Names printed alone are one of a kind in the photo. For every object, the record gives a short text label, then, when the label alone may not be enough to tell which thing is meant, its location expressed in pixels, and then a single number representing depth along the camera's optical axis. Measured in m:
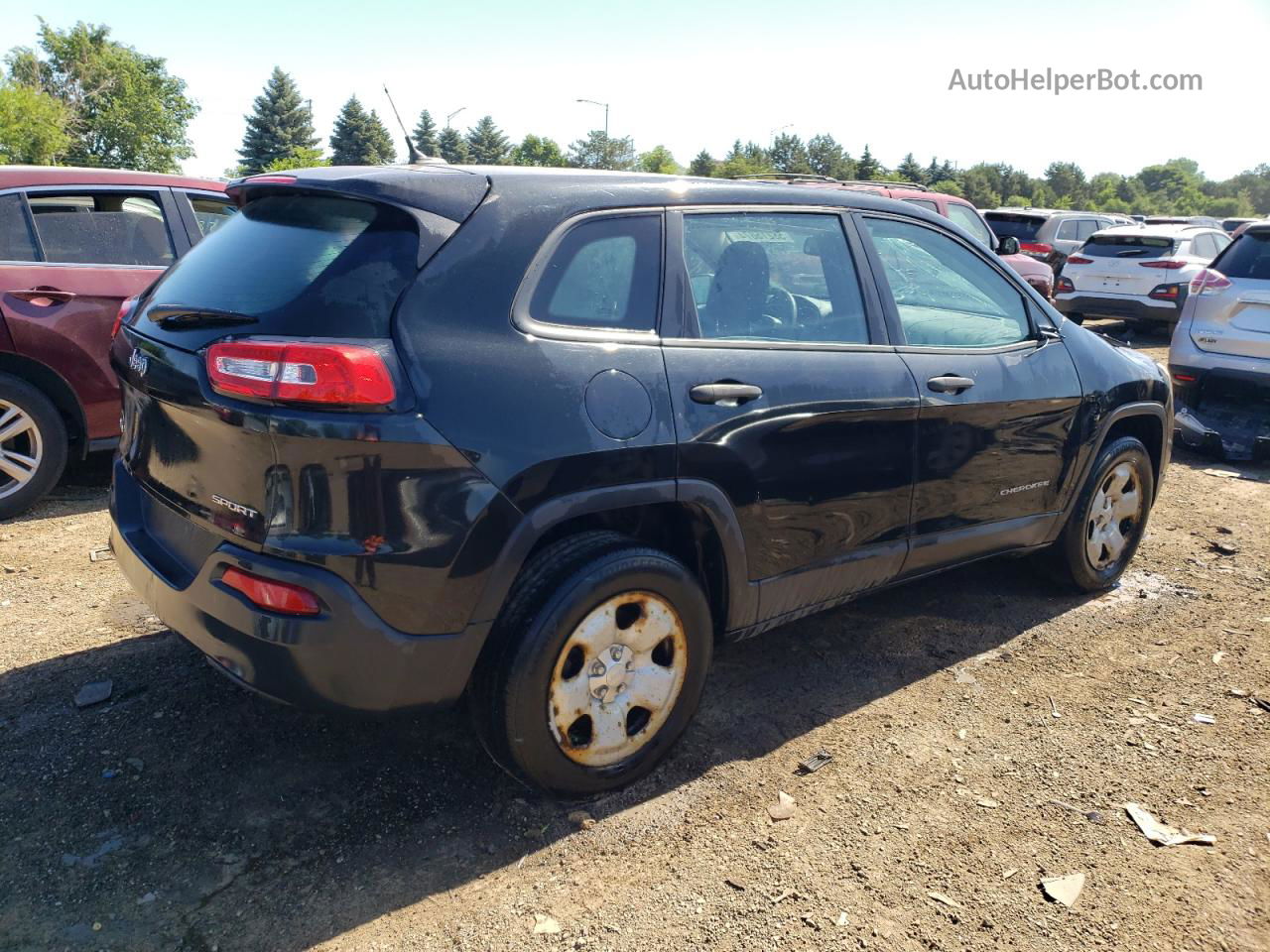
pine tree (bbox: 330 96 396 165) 82.19
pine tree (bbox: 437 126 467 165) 98.94
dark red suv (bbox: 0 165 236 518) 5.20
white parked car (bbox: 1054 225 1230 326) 13.33
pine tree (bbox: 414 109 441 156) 93.56
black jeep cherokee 2.44
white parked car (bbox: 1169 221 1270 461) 7.36
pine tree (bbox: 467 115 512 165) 109.53
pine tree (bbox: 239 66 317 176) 77.19
